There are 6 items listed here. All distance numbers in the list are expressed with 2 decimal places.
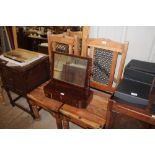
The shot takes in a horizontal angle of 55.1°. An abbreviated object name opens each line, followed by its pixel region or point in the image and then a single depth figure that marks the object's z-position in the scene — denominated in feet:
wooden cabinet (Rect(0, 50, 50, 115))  5.43
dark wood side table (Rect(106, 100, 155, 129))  3.33
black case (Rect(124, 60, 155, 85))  3.89
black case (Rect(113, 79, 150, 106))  3.52
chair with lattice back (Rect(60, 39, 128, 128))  4.49
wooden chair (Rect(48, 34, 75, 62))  5.40
